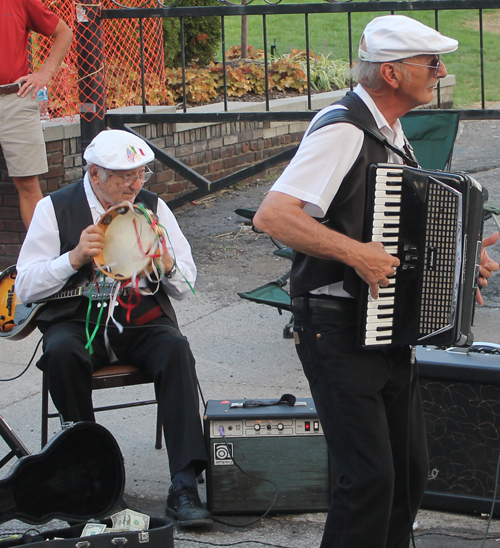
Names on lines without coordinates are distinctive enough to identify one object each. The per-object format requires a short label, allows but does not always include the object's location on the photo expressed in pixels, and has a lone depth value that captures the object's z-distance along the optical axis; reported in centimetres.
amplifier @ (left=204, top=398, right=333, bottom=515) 617
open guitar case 555
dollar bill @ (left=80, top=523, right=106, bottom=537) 521
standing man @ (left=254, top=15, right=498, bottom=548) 440
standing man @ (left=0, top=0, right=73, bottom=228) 1123
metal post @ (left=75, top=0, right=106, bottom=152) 1202
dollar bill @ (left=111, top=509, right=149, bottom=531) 529
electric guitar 675
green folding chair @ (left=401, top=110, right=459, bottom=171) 1124
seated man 631
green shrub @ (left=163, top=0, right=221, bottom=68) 2042
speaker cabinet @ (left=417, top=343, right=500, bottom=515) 590
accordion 444
